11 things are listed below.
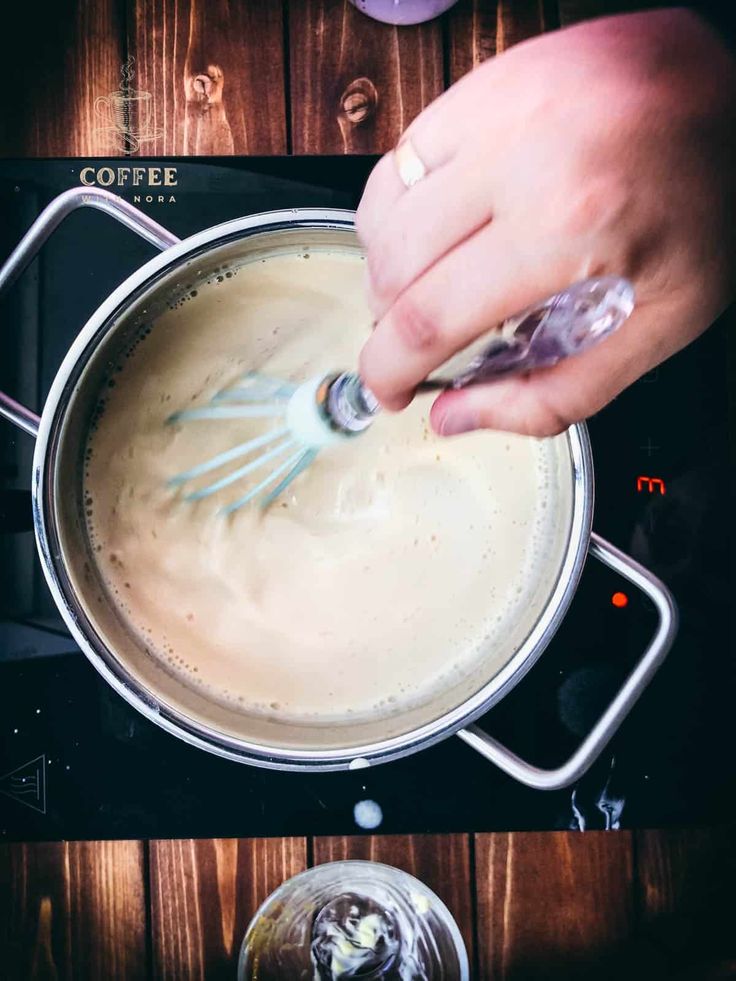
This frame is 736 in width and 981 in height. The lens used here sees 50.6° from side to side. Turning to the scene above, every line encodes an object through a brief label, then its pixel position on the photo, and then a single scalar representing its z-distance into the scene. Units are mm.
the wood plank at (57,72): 634
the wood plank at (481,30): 647
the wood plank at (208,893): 649
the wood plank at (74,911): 651
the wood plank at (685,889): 666
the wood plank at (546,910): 661
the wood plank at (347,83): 636
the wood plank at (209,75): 631
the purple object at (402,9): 618
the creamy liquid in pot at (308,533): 602
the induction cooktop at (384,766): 591
